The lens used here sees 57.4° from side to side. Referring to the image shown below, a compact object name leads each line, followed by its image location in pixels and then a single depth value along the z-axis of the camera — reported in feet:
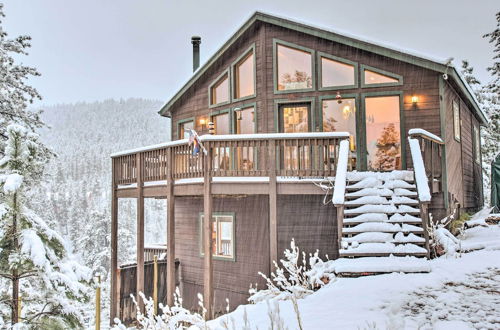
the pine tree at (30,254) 19.25
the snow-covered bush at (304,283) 20.51
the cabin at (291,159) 29.43
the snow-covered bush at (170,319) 13.51
